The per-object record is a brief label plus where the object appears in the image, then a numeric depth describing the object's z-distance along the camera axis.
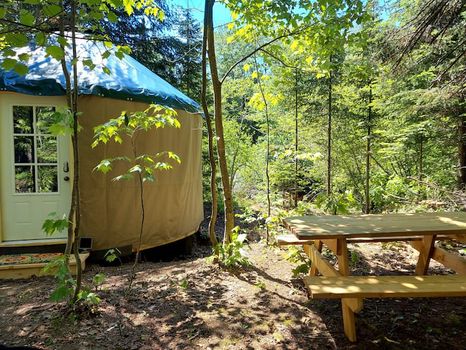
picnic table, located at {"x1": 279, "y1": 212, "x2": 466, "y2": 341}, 1.97
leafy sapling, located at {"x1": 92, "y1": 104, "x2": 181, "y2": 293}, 2.54
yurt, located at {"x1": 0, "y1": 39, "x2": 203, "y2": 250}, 4.16
